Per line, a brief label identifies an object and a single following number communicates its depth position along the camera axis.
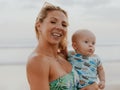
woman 1.20
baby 1.40
